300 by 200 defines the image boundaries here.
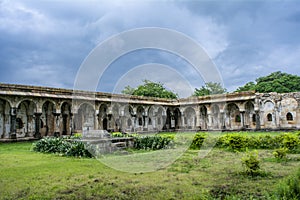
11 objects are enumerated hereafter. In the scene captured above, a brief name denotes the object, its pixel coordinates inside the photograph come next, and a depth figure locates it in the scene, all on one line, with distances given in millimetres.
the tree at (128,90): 47719
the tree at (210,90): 47331
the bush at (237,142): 11391
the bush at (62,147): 10500
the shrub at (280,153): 8242
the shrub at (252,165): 6453
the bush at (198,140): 12469
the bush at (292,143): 10000
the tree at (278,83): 37100
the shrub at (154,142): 13211
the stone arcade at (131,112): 18984
